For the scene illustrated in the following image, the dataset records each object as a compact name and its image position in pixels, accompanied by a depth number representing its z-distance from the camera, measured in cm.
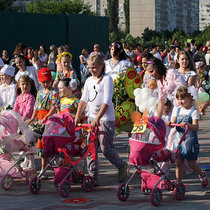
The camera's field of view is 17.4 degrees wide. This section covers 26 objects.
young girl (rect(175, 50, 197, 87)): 1021
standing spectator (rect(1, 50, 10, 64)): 2204
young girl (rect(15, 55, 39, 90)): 1276
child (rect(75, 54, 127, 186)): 902
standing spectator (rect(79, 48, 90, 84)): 2665
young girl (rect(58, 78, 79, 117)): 982
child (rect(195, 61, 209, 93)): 1992
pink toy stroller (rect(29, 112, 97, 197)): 854
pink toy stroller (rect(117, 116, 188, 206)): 782
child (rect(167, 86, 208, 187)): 849
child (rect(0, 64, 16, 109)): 1114
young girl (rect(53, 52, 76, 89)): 1255
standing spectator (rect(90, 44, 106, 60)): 2080
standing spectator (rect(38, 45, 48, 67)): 2317
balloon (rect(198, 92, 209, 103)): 986
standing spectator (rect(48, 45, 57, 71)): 2421
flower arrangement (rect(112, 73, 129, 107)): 1187
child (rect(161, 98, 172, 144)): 1025
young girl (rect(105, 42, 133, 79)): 1209
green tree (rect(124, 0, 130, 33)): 17943
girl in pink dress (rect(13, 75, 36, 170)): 1032
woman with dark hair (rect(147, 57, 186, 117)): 993
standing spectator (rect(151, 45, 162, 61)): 2661
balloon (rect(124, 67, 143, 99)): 1175
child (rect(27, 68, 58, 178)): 1022
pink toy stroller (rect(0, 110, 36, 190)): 916
